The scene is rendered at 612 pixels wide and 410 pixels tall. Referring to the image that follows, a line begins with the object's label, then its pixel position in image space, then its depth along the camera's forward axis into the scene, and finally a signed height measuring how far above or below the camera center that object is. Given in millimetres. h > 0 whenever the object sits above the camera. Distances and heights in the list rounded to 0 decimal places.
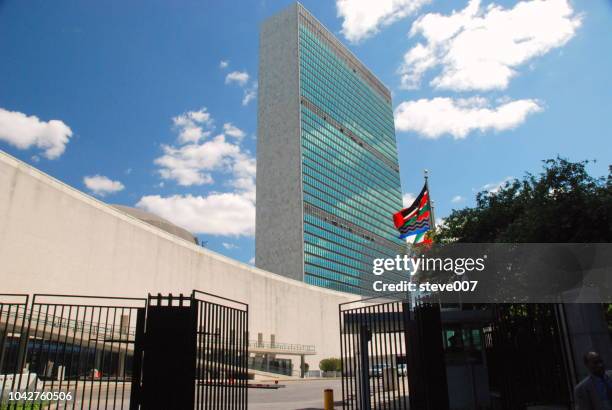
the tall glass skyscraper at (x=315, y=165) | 126688 +52891
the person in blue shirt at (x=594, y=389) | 6414 -590
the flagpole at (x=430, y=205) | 22250 +6546
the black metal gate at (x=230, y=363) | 9539 -228
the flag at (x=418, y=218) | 22094 +6027
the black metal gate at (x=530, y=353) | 10883 -155
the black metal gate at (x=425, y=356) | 9383 -172
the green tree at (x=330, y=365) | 78131 -2450
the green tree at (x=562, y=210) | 17734 +5198
